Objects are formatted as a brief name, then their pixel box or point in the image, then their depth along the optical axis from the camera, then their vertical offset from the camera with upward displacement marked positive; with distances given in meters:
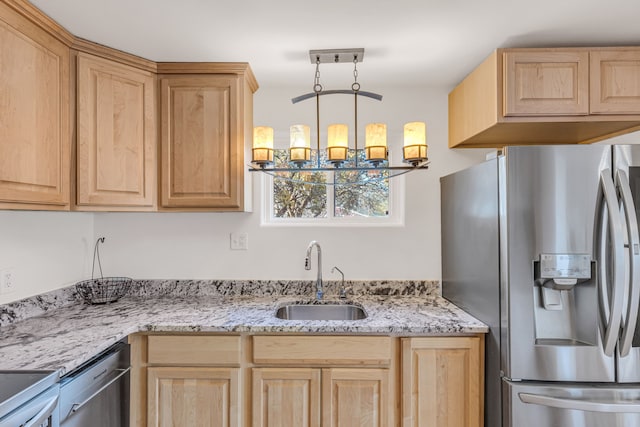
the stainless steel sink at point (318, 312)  2.20 -0.56
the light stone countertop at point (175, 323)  1.42 -0.50
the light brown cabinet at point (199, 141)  2.09 +0.44
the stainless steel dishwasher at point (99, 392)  1.35 -0.69
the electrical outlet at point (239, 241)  2.44 -0.15
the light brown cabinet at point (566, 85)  1.79 +0.63
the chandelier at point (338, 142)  1.93 +0.40
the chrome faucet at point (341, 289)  2.34 -0.45
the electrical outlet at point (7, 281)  1.75 -0.29
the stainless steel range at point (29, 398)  1.06 -0.54
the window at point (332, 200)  2.51 +0.12
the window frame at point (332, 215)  2.48 +0.02
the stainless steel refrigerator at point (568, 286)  1.47 -0.28
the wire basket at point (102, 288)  2.17 -0.41
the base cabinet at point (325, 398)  1.75 -0.84
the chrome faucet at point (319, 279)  2.30 -0.38
